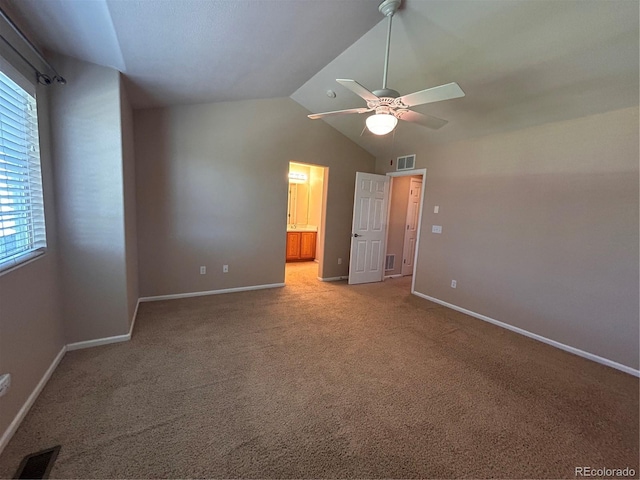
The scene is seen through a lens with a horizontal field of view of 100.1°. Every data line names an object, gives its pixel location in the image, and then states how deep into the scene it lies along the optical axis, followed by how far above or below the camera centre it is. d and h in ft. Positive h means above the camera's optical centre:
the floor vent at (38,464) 4.41 -4.59
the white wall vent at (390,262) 17.76 -3.35
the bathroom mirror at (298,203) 21.92 +0.28
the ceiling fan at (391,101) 5.72 +2.57
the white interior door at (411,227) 18.02 -0.97
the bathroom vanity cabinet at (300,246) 20.38 -3.00
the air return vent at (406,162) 14.49 +2.78
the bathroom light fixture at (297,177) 20.62 +2.30
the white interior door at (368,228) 15.31 -1.01
